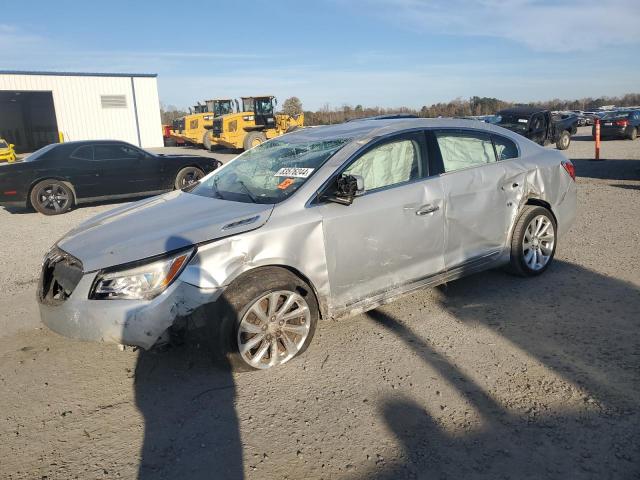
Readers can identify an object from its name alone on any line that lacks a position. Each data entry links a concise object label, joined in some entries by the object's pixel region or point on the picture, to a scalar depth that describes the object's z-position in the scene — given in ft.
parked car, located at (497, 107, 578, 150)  58.70
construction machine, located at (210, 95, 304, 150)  77.66
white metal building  98.73
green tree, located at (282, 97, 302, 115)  176.86
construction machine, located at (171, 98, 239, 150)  93.97
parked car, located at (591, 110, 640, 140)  76.02
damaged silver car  10.15
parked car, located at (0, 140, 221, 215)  31.91
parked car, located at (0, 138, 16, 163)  74.37
